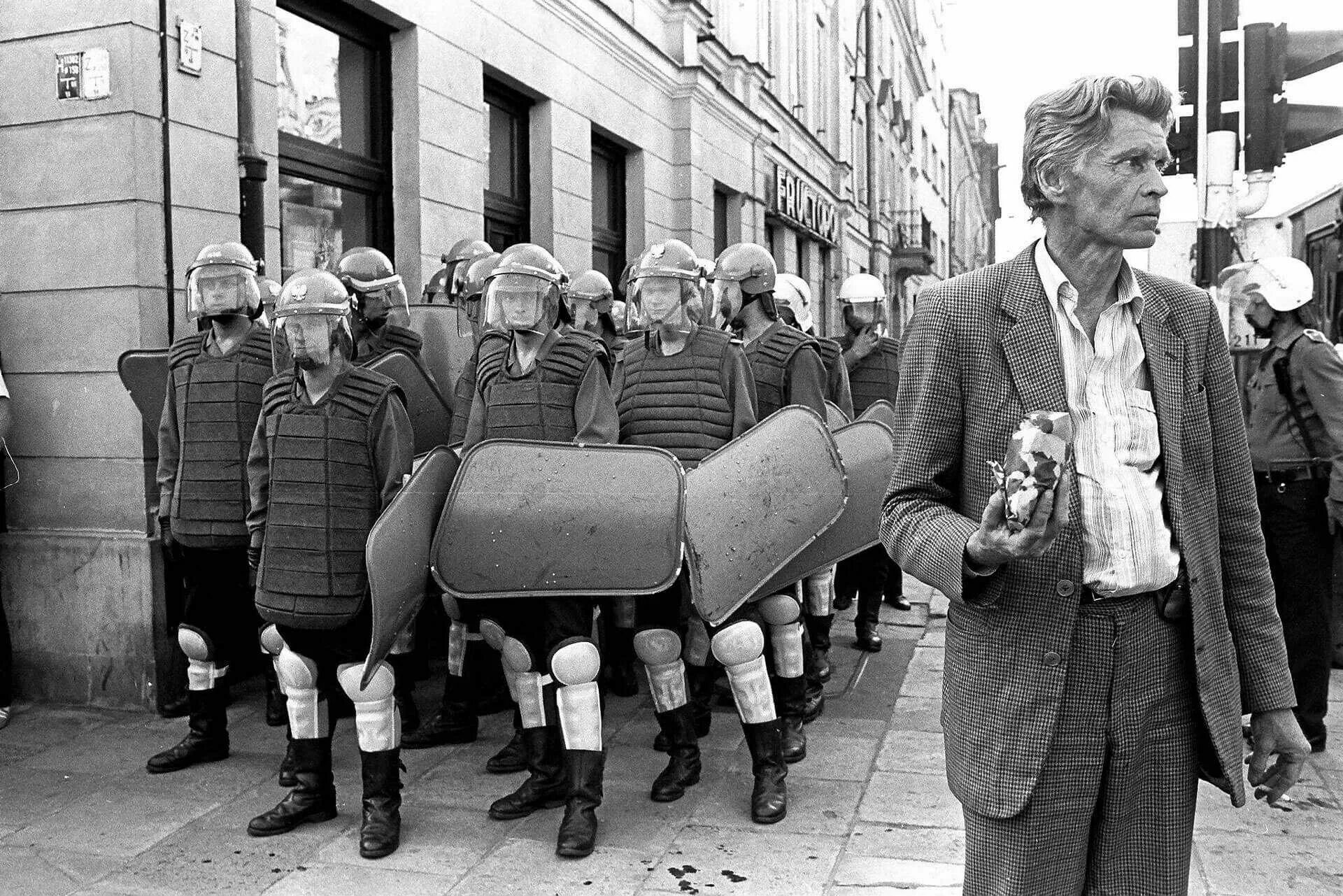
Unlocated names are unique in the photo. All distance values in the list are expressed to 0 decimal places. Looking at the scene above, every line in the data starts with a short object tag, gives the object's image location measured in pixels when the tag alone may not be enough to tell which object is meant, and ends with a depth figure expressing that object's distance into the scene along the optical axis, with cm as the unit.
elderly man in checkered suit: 205
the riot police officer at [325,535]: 403
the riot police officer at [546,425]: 412
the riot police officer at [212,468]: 491
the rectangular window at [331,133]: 728
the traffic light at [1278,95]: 531
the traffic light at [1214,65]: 575
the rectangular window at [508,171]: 980
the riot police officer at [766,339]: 553
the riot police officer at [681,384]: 470
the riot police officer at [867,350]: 787
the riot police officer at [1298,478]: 485
